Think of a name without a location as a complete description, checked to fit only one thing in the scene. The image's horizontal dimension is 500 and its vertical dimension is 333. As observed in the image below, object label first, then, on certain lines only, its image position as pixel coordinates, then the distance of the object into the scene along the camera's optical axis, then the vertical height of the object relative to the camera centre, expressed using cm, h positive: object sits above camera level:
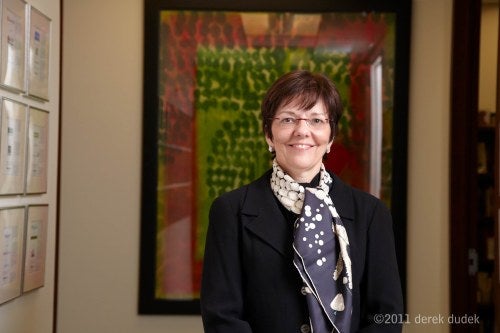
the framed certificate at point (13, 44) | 239 +46
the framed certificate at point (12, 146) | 242 +7
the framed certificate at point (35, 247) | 270 -35
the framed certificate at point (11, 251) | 243 -33
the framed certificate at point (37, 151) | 270 +6
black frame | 312 +22
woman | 164 -20
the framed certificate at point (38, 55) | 269 +47
